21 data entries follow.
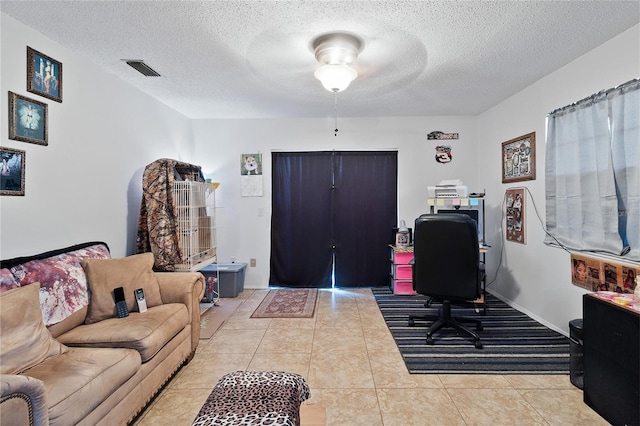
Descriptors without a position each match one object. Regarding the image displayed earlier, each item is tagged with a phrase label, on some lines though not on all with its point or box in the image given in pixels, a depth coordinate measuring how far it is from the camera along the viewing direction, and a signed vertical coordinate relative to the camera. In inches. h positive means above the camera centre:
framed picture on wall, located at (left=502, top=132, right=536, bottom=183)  130.1 +24.2
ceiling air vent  105.2 +52.0
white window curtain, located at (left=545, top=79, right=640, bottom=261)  87.1 +12.3
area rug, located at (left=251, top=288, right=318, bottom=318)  139.8 -45.3
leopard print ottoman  45.2 -30.5
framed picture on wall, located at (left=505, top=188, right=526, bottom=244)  137.5 -1.3
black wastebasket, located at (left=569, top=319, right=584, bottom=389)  82.1 -39.0
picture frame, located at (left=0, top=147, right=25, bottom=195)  76.5 +10.8
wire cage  128.8 -5.3
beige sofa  52.9 -28.3
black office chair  102.0 -15.8
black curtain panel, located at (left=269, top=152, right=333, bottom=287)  180.9 -2.5
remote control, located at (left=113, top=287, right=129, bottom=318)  85.5 -25.0
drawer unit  165.2 -32.4
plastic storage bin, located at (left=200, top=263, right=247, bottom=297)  165.2 -34.9
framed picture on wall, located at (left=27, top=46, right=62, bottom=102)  83.2 +39.2
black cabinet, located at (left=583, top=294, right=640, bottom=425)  64.2 -33.2
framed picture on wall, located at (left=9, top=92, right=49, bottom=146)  78.8 +25.2
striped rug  93.1 -46.0
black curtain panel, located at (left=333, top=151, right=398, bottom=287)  180.4 +7.4
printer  159.0 +11.8
